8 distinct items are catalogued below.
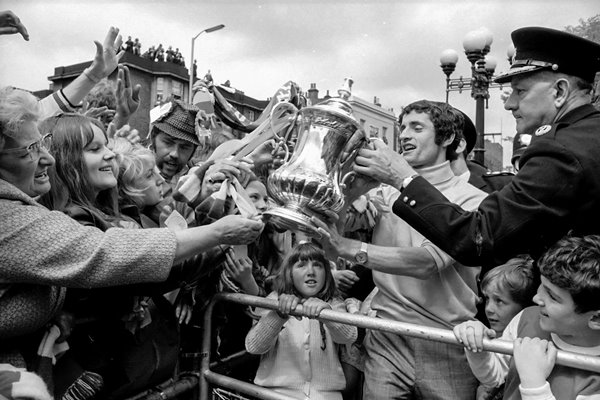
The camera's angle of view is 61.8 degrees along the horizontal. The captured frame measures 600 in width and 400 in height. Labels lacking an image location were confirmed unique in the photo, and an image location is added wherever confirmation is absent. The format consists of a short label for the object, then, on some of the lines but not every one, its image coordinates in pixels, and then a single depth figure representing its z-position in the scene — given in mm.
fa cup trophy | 1871
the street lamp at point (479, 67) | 8508
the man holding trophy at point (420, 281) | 2061
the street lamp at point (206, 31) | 14069
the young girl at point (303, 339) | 2318
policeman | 1614
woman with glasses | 1465
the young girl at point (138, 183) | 2445
